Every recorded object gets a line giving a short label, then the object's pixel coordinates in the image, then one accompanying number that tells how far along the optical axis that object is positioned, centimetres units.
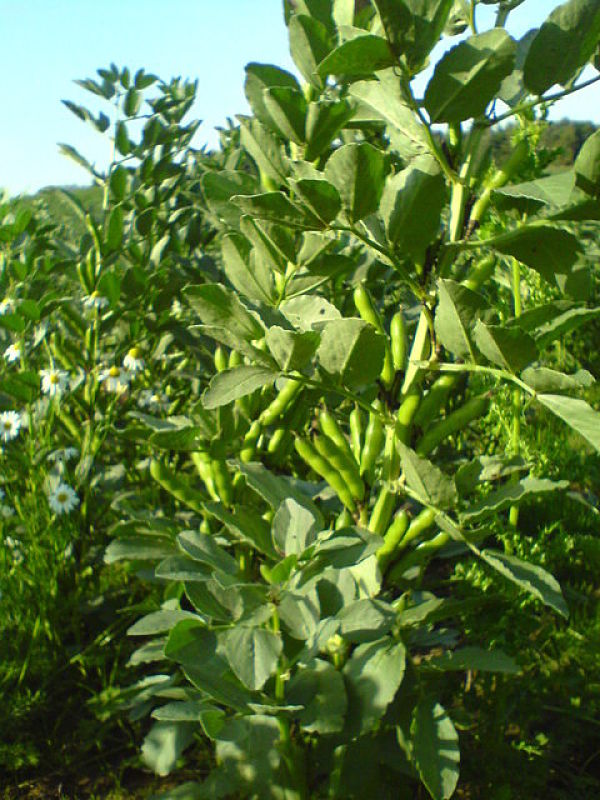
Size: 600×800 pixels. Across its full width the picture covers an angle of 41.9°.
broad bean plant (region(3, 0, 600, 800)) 76
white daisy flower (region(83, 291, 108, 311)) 165
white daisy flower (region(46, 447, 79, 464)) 167
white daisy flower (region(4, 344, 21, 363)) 168
